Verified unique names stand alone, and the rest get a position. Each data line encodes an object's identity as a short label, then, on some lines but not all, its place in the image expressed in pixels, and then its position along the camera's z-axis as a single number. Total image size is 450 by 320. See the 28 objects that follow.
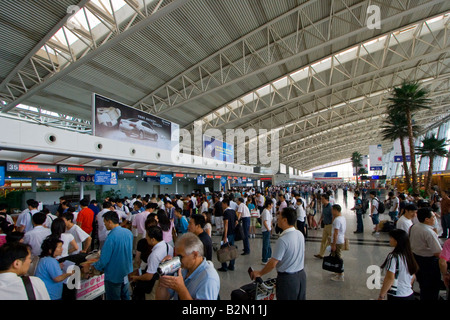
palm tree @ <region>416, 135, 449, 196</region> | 23.05
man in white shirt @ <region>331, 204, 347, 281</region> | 4.92
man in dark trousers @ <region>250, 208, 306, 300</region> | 2.77
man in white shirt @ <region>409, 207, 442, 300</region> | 3.32
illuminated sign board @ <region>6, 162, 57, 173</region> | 6.94
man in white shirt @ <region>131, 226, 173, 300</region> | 2.76
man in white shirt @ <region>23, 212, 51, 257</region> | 3.76
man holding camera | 1.75
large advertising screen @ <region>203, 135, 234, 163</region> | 17.66
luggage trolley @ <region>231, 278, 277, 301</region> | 2.68
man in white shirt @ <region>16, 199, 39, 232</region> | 5.59
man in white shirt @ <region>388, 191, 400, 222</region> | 9.66
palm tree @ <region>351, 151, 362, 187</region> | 47.77
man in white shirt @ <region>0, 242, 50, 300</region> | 1.74
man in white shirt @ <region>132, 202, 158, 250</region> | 5.78
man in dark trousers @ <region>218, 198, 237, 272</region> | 5.84
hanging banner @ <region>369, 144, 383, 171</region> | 25.14
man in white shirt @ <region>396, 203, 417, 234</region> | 4.36
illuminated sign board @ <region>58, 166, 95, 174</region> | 8.16
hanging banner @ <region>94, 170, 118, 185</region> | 9.48
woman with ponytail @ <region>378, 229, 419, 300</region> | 2.53
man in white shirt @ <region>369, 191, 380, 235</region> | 9.86
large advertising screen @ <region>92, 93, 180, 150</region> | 9.48
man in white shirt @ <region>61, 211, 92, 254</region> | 4.36
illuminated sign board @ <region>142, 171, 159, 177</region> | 11.88
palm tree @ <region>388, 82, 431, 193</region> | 17.02
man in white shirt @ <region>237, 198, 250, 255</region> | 6.96
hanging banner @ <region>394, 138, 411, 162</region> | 22.67
